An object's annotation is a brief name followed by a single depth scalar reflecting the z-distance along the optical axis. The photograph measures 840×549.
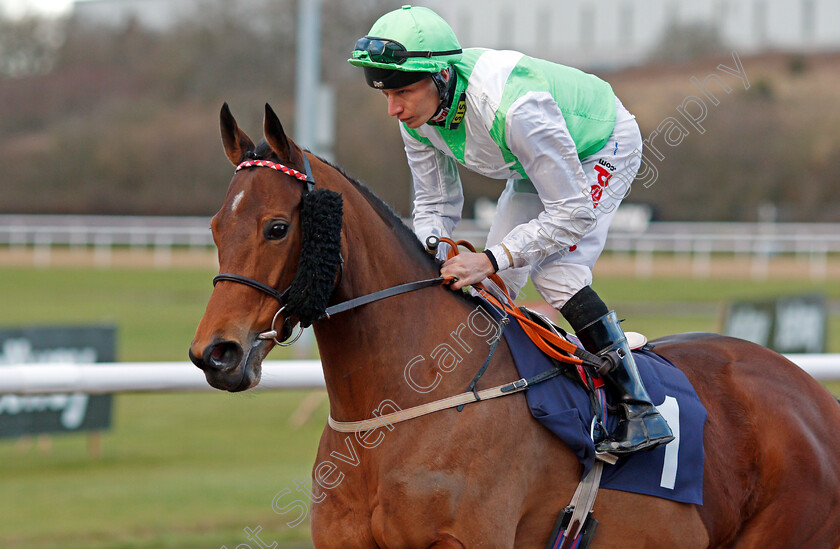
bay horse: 5.20
